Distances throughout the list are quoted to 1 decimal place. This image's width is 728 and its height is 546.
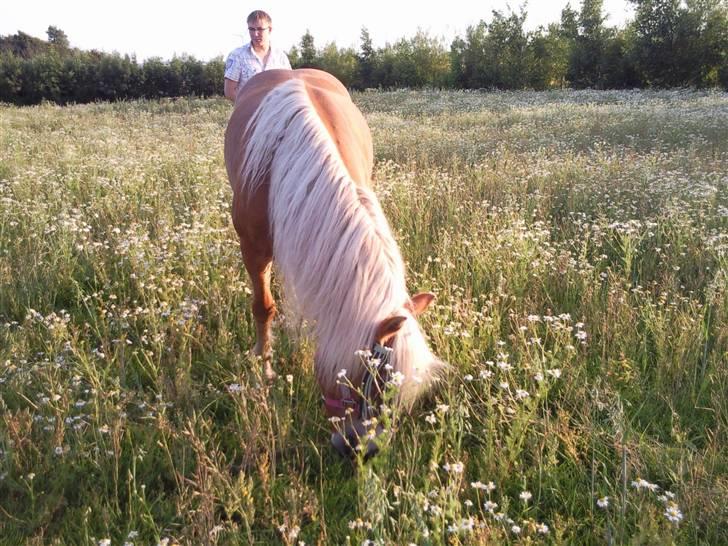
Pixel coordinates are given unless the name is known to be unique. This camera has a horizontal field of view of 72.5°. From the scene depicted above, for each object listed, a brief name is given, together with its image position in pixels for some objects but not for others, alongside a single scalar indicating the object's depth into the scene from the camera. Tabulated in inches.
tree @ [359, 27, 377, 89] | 1487.5
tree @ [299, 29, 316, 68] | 1552.7
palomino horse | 76.0
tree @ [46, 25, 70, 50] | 2591.0
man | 194.4
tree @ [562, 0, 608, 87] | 1306.6
